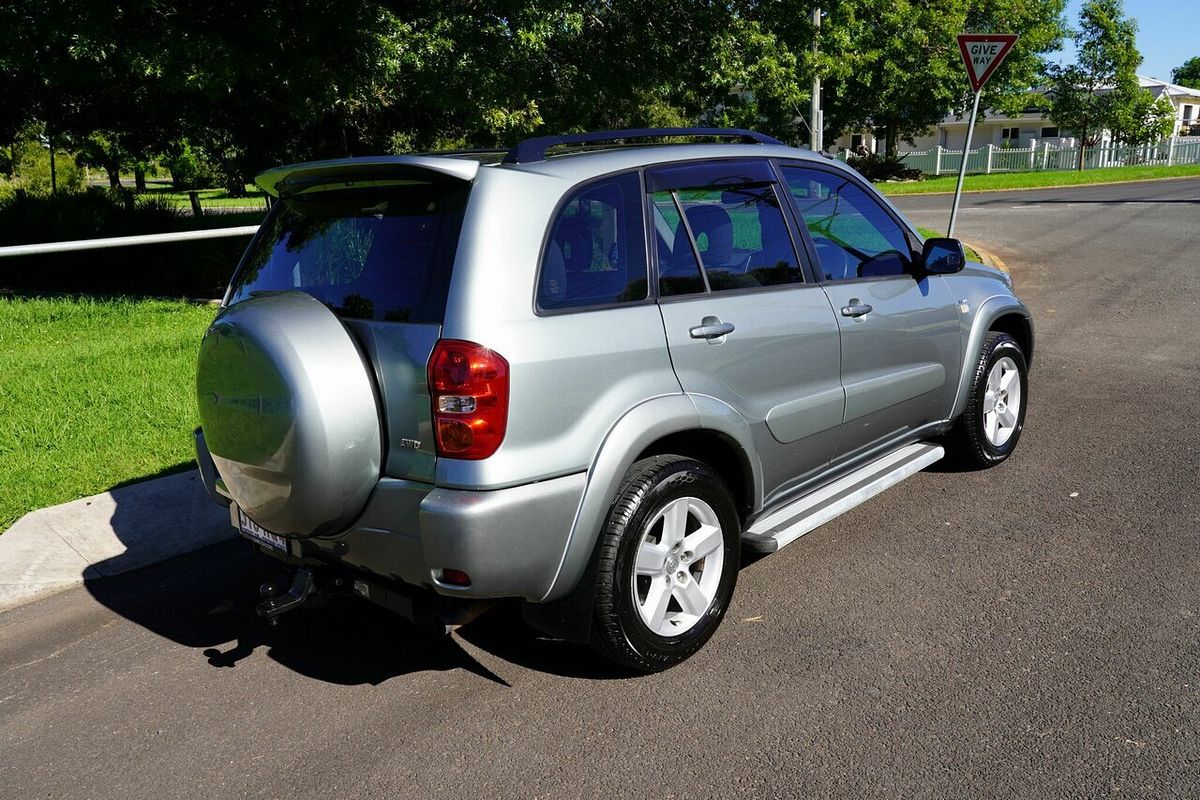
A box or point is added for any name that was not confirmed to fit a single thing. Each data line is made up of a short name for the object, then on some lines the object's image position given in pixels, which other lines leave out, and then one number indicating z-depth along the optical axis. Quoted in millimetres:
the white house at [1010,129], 66938
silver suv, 3096
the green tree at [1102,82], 43969
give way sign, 11680
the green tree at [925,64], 37031
